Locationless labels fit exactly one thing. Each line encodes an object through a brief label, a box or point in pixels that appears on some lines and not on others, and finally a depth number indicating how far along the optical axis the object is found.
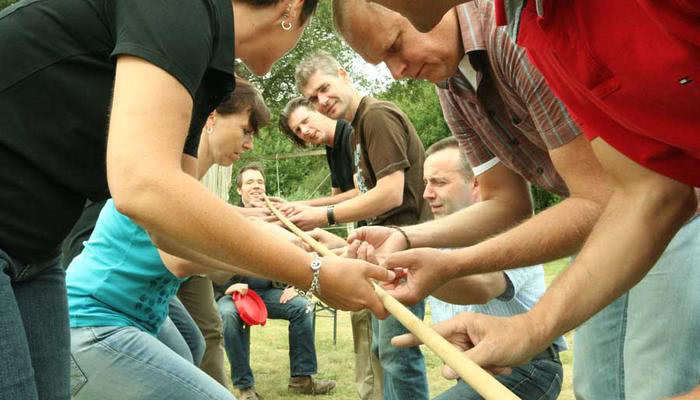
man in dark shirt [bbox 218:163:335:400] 5.15
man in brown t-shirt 3.85
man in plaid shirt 1.54
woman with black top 1.42
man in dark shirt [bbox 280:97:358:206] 4.94
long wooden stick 1.33
